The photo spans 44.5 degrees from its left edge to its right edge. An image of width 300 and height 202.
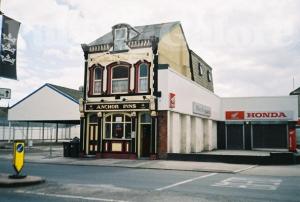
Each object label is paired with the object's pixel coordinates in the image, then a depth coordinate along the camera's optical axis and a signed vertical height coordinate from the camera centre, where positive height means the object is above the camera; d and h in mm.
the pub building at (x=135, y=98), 24562 +2714
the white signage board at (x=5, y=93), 12172 +1444
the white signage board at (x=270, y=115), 37281 +2215
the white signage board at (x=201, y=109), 30353 +2375
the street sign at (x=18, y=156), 12250 -663
